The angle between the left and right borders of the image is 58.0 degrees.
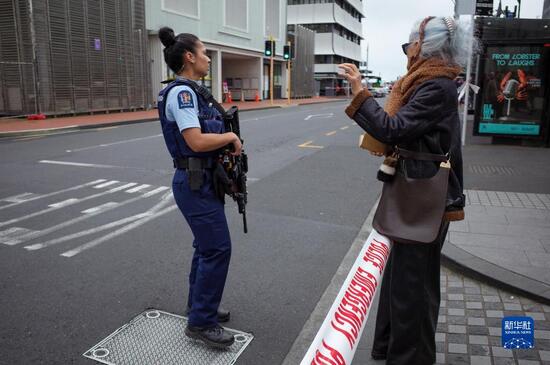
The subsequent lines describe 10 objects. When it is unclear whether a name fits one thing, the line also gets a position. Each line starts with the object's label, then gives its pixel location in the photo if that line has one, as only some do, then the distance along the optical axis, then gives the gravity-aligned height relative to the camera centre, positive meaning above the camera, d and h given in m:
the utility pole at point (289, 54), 32.54 +1.94
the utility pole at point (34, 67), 18.52 +0.54
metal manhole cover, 3.02 -1.65
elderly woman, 2.35 -0.24
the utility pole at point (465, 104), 11.33 -0.46
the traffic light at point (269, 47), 31.64 +2.27
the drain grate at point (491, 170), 8.74 -1.52
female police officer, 2.85 -0.47
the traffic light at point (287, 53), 32.38 +1.98
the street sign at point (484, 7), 12.95 +2.00
